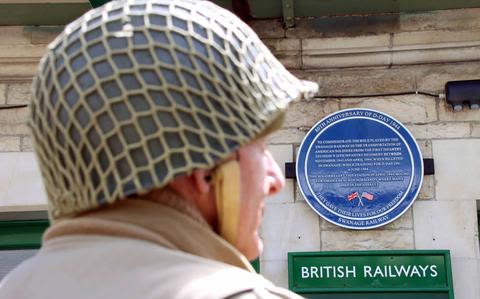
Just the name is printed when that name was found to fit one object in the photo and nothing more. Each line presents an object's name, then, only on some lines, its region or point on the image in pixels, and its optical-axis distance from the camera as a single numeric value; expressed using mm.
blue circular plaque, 5078
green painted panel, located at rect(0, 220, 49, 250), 5699
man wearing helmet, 1044
